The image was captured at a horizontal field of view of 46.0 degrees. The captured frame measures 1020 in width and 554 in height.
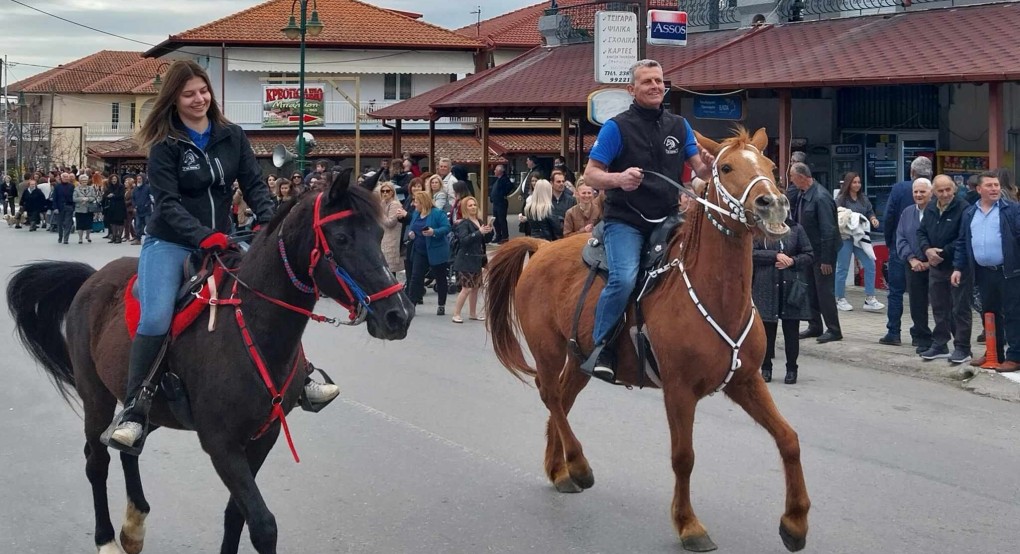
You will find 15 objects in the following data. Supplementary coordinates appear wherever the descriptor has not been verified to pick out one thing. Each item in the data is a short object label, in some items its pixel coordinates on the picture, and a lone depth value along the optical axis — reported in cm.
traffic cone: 1184
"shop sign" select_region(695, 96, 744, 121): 2152
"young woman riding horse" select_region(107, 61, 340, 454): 551
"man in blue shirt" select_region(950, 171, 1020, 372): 1158
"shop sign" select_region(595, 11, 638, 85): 1722
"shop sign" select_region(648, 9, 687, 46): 1956
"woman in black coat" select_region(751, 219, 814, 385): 1144
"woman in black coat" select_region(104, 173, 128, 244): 3303
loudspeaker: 2484
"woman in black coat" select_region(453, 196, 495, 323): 1641
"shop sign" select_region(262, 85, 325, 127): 5266
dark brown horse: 502
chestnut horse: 604
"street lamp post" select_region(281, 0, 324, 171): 2960
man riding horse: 685
